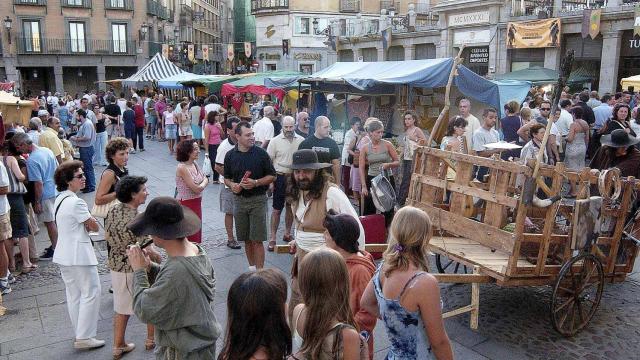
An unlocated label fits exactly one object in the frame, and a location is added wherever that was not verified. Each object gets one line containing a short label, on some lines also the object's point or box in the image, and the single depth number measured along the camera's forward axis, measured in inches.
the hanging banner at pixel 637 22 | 653.4
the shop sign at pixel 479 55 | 998.4
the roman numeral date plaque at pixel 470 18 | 968.9
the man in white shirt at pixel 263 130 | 421.7
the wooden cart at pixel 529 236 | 175.3
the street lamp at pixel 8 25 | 1356.7
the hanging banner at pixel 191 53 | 1375.5
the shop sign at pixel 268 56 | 1841.8
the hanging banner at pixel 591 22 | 765.9
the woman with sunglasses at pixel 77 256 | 176.6
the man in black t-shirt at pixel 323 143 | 273.3
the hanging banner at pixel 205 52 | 1584.6
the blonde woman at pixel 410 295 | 107.9
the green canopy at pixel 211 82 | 803.3
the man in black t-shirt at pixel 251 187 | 236.2
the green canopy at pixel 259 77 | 712.5
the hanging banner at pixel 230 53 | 1554.5
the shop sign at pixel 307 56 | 1791.3
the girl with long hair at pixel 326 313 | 90.7
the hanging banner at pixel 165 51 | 1400.1
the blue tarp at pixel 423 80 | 393.7
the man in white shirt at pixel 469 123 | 354.0
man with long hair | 163.5
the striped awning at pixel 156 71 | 955.3
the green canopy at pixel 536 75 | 672.6
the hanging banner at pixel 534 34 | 836.0
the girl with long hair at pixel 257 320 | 86.2
